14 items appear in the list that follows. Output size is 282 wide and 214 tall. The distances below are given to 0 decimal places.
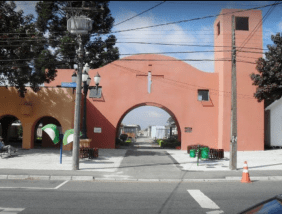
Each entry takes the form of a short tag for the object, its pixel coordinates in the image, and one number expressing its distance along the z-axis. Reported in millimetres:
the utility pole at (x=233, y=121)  13266
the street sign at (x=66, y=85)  21097
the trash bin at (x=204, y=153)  16312
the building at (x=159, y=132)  52438
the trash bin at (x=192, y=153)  18297
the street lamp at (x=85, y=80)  16250
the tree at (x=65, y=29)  33906
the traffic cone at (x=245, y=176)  10797
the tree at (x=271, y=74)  20703
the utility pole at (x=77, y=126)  12789
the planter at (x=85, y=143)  18281
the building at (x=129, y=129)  59188
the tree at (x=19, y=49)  18109
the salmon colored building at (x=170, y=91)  26000
